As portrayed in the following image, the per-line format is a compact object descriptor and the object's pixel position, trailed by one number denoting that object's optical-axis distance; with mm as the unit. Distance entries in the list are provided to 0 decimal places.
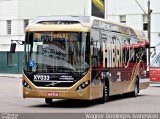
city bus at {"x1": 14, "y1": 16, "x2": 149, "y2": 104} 19000
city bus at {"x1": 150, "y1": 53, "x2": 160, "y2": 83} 39372
